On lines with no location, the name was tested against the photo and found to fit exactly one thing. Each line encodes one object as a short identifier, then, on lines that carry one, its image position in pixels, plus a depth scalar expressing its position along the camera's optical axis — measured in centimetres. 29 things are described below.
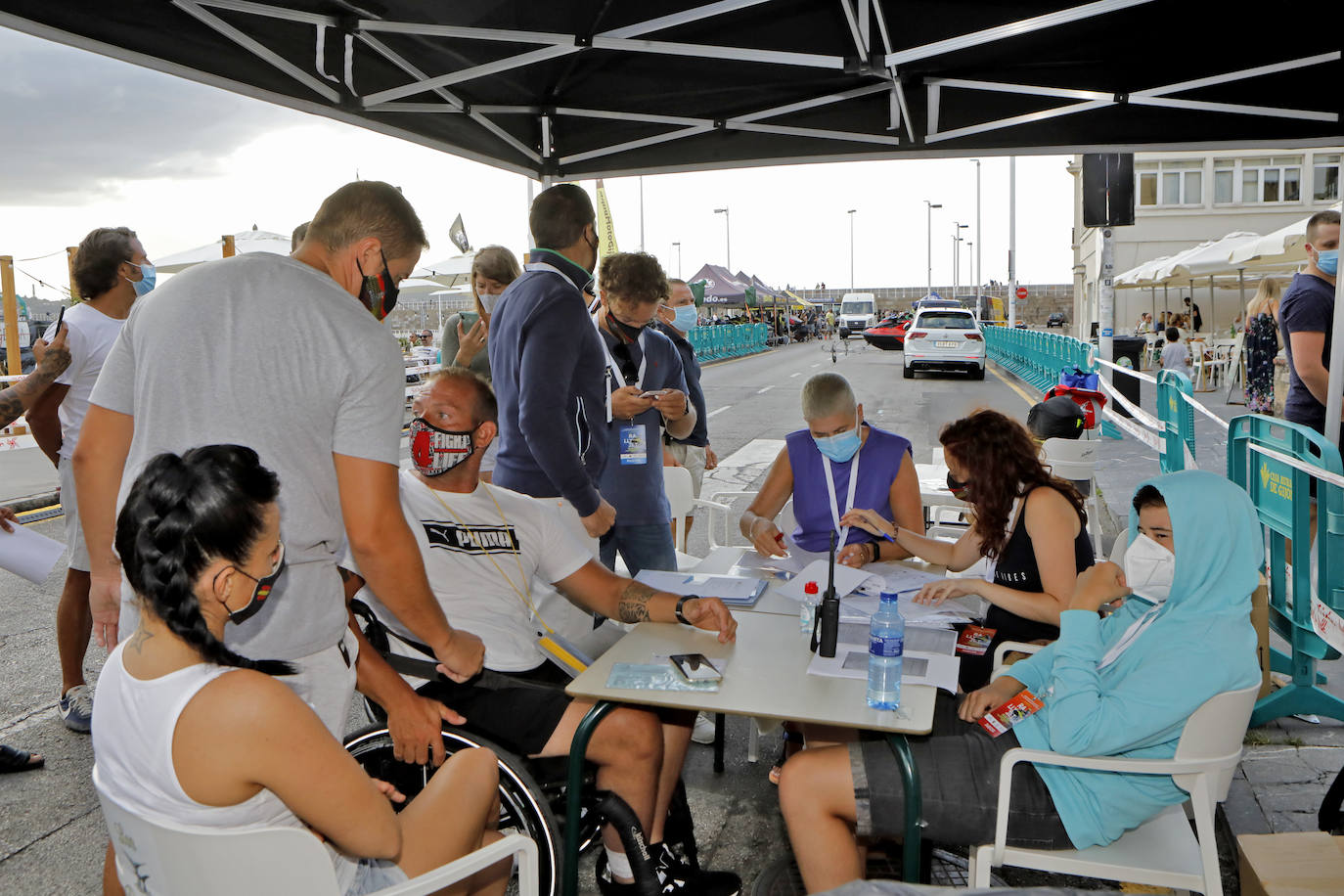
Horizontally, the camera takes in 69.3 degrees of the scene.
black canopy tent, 398
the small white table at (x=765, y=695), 221
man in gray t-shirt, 212
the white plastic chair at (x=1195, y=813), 216
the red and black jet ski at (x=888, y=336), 3800
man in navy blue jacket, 322
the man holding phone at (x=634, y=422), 397
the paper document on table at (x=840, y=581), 320
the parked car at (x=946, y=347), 2277
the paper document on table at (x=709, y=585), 320
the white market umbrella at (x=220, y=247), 1661
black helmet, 574
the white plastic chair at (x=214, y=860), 156
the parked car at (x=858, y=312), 5447
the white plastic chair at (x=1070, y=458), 565
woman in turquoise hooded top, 219
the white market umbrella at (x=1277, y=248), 1318
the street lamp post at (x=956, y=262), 8812
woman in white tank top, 154
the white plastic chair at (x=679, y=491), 499
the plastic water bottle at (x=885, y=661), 228
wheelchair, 222
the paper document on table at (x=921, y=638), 271
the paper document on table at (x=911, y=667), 245
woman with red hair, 306
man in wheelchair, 258
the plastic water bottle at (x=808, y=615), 286
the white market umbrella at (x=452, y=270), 2108
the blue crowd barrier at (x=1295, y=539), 338
